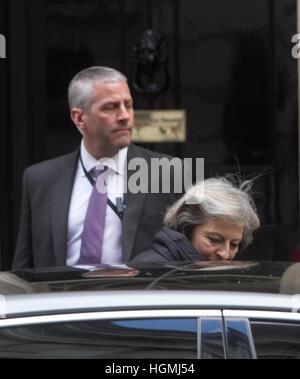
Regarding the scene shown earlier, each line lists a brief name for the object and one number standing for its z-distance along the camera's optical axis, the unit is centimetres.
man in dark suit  876
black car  511
